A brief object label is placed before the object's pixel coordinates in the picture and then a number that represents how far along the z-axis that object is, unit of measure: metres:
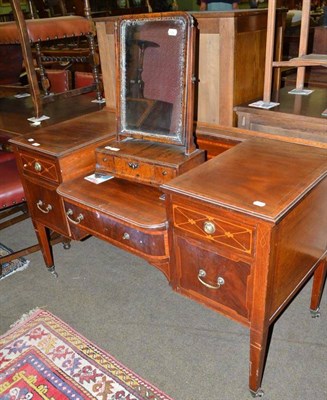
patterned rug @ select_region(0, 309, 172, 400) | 1.65
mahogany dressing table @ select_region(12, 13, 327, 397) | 1.30
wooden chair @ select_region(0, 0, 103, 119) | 2.26
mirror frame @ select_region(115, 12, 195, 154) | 1.54
